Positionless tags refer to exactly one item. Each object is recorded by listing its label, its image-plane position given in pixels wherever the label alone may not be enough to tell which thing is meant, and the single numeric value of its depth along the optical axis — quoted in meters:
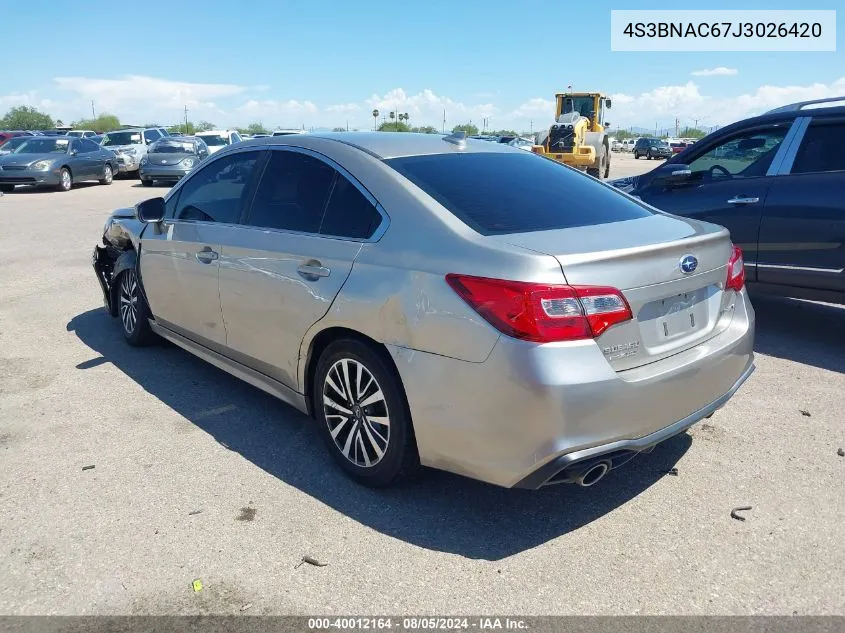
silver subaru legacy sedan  2.72
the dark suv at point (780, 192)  5.46
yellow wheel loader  23.59
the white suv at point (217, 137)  25.06
